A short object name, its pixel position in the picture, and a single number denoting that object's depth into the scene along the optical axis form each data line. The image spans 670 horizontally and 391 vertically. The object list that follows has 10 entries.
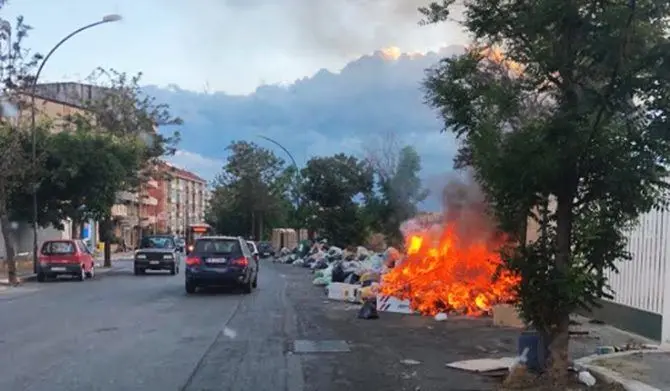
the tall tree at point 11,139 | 28.66
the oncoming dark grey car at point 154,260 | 37.03
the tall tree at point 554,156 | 8.26
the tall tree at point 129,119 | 50.62
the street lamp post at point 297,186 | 60.08
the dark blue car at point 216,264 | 23.92
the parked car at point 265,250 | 69.69
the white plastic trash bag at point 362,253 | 34.99
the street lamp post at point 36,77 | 30.41
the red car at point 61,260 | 31.86
